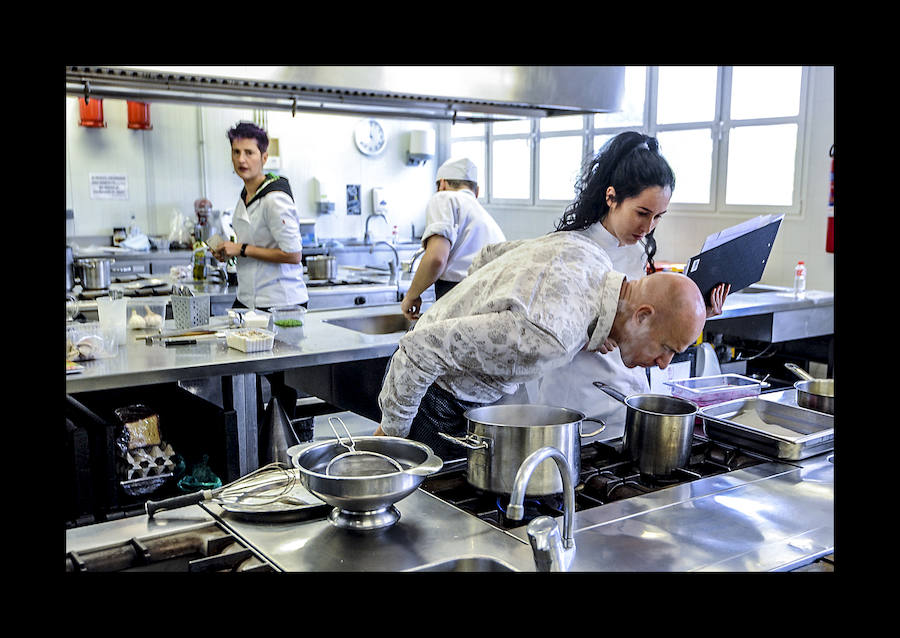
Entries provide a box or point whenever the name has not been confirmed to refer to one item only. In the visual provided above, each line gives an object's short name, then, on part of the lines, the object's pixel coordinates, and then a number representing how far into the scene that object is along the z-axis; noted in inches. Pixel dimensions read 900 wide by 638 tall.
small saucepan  90.4
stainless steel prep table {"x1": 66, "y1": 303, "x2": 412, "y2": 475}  105.3
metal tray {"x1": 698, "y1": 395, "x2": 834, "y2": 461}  79.7
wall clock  372.8
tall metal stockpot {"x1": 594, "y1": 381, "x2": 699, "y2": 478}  73.0
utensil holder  134.4
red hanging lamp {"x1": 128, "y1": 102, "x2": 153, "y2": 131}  308.4
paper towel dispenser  383.2
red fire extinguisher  230.1
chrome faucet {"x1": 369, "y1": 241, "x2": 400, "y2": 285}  215.8
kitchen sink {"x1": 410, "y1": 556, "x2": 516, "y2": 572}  54.7
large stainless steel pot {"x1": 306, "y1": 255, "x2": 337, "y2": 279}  219.8
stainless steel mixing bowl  57.9
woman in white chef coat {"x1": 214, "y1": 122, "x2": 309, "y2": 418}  160.6
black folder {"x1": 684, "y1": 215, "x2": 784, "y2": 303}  109.4
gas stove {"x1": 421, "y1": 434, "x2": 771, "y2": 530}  66.0
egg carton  114.3
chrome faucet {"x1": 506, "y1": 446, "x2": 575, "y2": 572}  51.0
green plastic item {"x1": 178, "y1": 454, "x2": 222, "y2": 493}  112.8
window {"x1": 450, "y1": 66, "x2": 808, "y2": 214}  253.9
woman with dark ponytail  95.0
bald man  72.8
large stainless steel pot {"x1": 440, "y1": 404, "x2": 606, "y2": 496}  63.4
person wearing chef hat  163.8
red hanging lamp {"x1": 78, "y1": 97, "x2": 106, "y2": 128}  300.0
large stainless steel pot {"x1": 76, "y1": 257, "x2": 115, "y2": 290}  194.5
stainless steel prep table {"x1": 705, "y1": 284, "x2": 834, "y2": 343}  174.1
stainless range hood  123.4
